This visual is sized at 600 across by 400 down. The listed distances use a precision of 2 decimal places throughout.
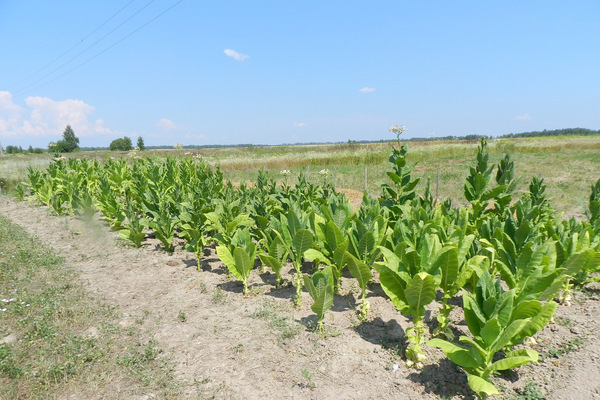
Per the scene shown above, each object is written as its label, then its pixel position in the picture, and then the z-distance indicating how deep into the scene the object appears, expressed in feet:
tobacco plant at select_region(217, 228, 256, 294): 12.93
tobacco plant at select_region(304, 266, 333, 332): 10.02
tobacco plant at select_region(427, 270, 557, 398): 7.24
